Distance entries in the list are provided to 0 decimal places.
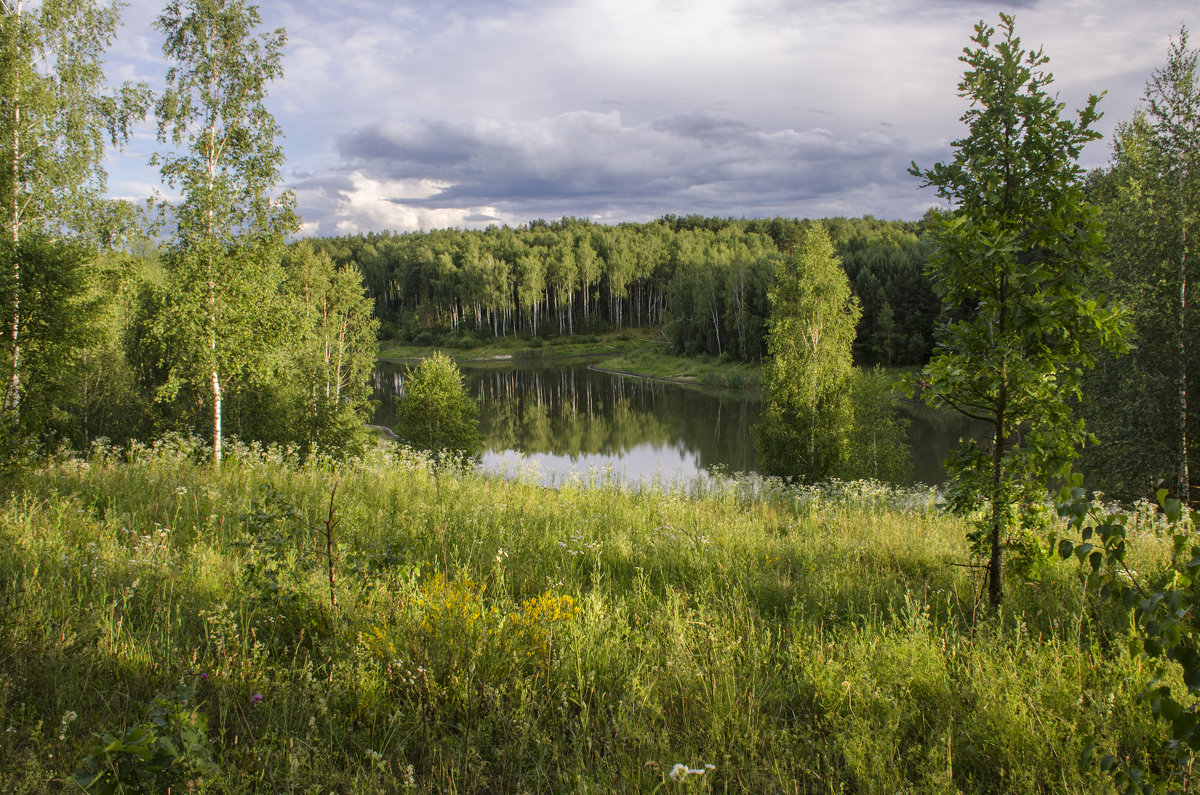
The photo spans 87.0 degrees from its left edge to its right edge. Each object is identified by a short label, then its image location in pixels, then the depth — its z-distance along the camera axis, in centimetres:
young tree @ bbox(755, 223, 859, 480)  2042
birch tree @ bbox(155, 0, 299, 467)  1292
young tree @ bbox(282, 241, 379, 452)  2520
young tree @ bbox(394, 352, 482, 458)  2506
